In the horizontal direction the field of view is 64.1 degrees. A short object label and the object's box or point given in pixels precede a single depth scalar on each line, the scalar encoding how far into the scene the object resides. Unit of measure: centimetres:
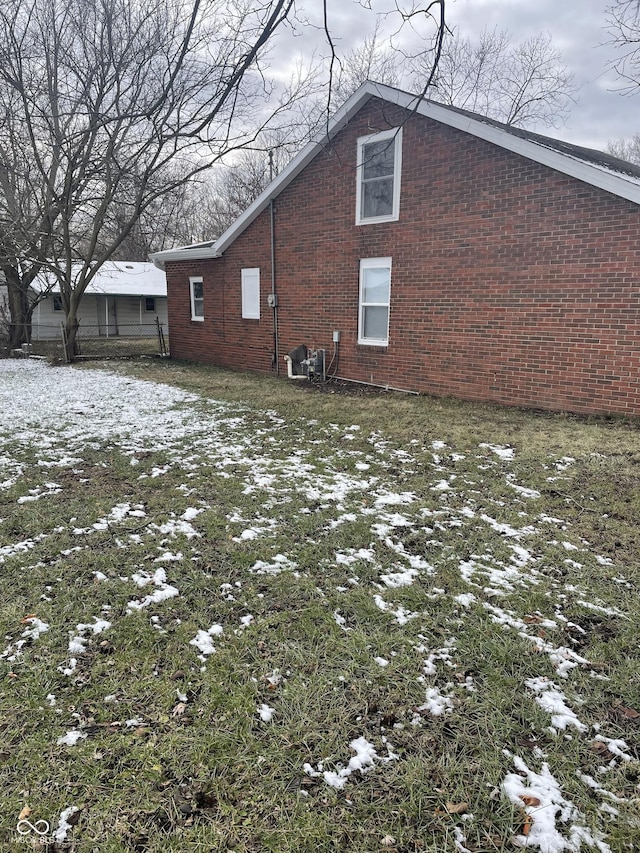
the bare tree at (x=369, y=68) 1502
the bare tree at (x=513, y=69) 2089
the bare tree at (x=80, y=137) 1172
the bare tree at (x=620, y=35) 734
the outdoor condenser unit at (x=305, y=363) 1105
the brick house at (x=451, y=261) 736
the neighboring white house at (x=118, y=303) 2575
